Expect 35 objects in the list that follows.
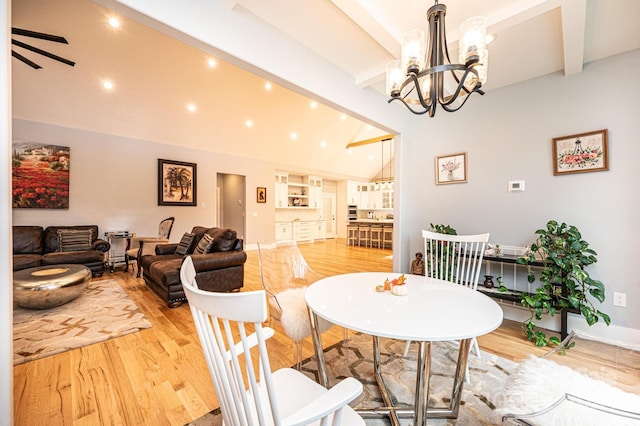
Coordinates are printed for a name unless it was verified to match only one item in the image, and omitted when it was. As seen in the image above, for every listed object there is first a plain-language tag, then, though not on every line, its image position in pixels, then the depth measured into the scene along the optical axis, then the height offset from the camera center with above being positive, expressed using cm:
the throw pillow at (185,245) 387 -48
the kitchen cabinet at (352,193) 998 +80
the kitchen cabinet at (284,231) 820 -58
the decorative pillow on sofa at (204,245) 340 -43
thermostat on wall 270 +29
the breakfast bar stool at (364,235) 828 -75
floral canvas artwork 418 +71
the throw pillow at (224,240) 344 -37
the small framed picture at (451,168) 311 +57
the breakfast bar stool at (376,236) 800 -77
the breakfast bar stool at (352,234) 859 -75
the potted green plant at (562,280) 209 -62
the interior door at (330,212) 1022 +4
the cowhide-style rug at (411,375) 141 -116
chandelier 133 +90
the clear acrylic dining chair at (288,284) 159 -60
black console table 224 -84
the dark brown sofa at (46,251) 361 -58
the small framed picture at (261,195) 742 +57
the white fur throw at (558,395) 83 -73
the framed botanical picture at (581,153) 227 +56
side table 482 -64
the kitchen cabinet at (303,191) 876 +82
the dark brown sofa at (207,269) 293 -70
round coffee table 260 -77
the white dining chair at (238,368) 55 -41
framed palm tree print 559 +74
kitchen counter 789 -30
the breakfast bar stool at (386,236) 782 -75
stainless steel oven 998 +4
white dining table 97 -46
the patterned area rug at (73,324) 207 -109
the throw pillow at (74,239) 416 -41
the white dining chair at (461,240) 190 -23
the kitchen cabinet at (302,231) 868 -65
